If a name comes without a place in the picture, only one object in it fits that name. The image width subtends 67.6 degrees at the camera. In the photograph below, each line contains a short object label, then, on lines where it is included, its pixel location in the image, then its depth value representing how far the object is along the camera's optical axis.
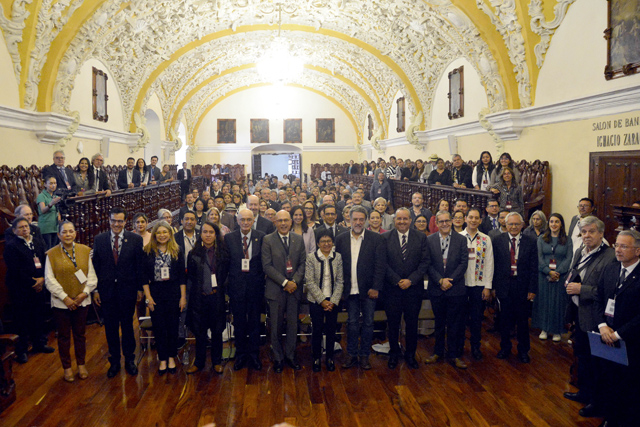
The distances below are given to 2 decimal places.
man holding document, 3.61
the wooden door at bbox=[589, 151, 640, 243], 6.95
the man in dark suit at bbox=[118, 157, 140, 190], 10.75
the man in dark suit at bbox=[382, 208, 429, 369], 5.18
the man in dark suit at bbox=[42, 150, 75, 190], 8.03
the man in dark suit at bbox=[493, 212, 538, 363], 5.29
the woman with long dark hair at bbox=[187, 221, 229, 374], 5.03
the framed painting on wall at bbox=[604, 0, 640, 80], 6.81
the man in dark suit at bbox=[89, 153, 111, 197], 8.95
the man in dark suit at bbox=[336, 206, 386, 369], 5.12
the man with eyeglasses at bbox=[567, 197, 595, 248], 6.01
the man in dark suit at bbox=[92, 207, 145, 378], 4.89
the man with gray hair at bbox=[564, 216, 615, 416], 4.12
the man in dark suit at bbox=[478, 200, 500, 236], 6.93
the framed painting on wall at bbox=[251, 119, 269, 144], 28.77
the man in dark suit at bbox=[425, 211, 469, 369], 5.22
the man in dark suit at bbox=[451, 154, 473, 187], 9.83
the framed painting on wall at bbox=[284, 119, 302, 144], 28.98
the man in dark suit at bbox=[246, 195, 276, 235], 6.39
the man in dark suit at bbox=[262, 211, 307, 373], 5.10
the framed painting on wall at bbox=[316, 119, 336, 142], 29.16
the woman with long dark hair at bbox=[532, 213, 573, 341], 5.75
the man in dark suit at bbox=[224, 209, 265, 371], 5.21
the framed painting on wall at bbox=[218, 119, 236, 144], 28.59
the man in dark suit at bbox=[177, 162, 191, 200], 15.71
